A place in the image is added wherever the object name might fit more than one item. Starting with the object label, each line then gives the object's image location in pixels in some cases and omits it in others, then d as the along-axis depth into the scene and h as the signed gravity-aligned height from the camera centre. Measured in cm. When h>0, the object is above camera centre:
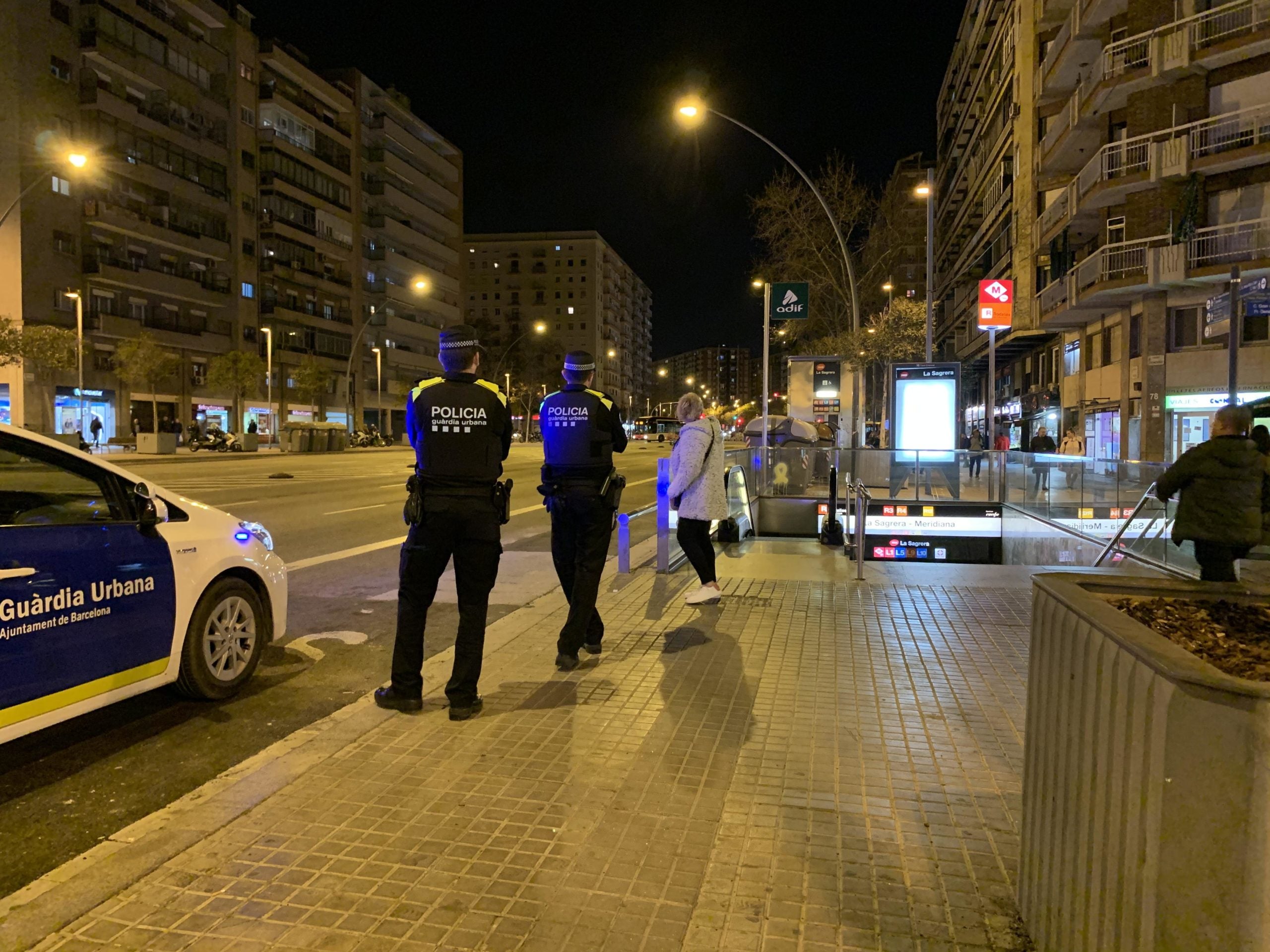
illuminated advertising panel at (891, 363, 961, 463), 1853 +68
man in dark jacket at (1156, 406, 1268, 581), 571 -37
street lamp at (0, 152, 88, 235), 2195 +708
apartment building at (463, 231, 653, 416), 13938 +2506
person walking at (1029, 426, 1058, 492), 1355 -31
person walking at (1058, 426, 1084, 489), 2003 -19
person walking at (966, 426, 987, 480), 1527 -44
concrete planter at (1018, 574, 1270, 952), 167 -77
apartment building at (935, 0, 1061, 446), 3878 +1332
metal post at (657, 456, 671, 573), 908 -85
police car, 369 -76
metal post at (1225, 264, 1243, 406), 1062 +126
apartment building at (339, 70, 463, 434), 7581 +1891
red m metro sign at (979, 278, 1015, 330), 2048 +318
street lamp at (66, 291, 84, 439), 3881 +503
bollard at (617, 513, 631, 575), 902 -113
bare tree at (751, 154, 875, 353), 3017 +748
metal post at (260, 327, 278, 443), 5412 +441
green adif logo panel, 1947 +308
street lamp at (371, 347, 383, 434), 7331 +438
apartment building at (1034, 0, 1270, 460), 2509 +757
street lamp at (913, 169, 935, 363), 2183 +503
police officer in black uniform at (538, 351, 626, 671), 545 -27
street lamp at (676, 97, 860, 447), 1741 +654
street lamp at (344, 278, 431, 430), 5267 +299
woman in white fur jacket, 739 -43
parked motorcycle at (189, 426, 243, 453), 4644 -32
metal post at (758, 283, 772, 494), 1975 +266
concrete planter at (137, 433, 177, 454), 4069 -26
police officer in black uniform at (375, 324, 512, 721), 448 -40
